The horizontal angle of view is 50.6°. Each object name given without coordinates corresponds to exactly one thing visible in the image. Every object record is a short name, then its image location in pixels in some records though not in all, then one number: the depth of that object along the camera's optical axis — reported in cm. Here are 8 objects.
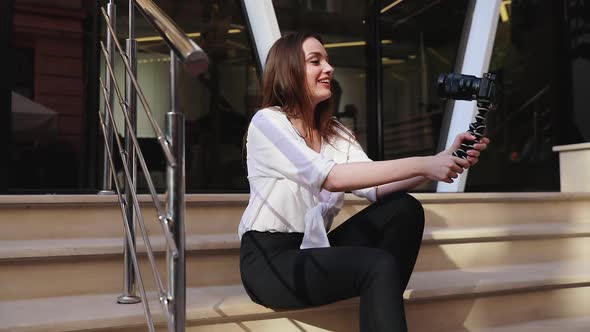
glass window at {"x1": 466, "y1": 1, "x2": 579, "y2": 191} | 461
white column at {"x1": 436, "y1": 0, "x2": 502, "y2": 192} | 387
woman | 151
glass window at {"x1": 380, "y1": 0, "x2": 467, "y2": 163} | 442
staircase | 171
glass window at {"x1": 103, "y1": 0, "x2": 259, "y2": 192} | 377
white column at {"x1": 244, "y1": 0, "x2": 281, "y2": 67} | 341
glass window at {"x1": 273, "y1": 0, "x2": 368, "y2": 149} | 424
